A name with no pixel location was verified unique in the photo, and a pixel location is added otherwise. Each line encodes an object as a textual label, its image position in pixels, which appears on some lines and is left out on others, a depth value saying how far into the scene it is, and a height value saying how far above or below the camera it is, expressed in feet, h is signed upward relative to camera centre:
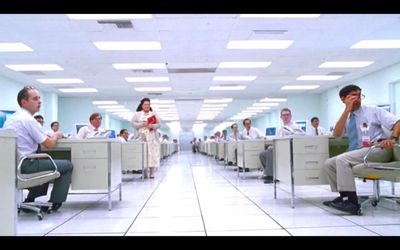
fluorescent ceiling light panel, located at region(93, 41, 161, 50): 25.25 +6.52
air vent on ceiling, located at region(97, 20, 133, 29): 20.57 +6.55
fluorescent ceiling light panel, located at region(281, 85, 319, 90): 44.94 +6.10
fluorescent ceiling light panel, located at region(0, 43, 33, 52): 25.25 +6.54
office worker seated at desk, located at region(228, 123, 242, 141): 27.12 +0.25
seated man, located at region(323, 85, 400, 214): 10.08 -0.13
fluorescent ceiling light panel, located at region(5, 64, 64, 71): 31.40 +6.35
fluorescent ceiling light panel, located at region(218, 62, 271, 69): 31.58 +6.29
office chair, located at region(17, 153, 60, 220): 9.45 -1.06
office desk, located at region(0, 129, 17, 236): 5.98 -0.70
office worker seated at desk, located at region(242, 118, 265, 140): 23.37 +0.33
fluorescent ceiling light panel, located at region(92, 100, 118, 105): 57.16 +5.75
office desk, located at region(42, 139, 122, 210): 11.44 -0.74
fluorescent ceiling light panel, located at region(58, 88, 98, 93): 44.68 +6.05
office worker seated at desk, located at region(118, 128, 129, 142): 29.17 +0.38
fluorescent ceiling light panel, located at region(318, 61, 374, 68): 32.68 +6.46
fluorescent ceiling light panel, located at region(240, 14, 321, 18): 19.86 +6.54
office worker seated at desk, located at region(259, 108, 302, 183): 18.26 -1.00
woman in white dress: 21.39 +0.60
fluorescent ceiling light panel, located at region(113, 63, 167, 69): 31.40 +6.30
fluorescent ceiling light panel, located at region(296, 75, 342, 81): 38.84 +6.26
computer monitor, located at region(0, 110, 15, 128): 23.26 +1.66
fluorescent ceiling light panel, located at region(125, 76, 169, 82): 37.22 +6.06
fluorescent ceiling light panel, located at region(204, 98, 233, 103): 54.54 +5.63
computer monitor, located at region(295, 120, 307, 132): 43.44 +1.60
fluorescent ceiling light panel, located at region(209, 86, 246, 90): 43.45 +5.89
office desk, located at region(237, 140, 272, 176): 19.68 -0.78
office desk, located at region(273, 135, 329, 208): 11.39 -0.70
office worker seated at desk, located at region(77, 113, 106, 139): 18.12 +0.74
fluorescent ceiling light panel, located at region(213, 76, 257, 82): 37.40 +6.06
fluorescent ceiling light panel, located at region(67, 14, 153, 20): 19.70 +6.57
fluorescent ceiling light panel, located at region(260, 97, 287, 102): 56.47 +5.75
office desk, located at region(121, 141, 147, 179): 20.57 -0.92
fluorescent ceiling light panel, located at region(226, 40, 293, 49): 25.40 +6.54
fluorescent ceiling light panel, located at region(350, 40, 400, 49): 26.40 +6.68
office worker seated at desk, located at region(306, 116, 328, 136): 24.53 +0.70
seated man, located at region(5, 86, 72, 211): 10.27 -0.01
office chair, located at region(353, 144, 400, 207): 9.77 -0.92
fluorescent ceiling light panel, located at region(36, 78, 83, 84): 37.83 +6.18
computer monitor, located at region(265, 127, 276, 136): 24.63 +0.38
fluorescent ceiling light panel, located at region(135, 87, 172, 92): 43.14 +5.85
